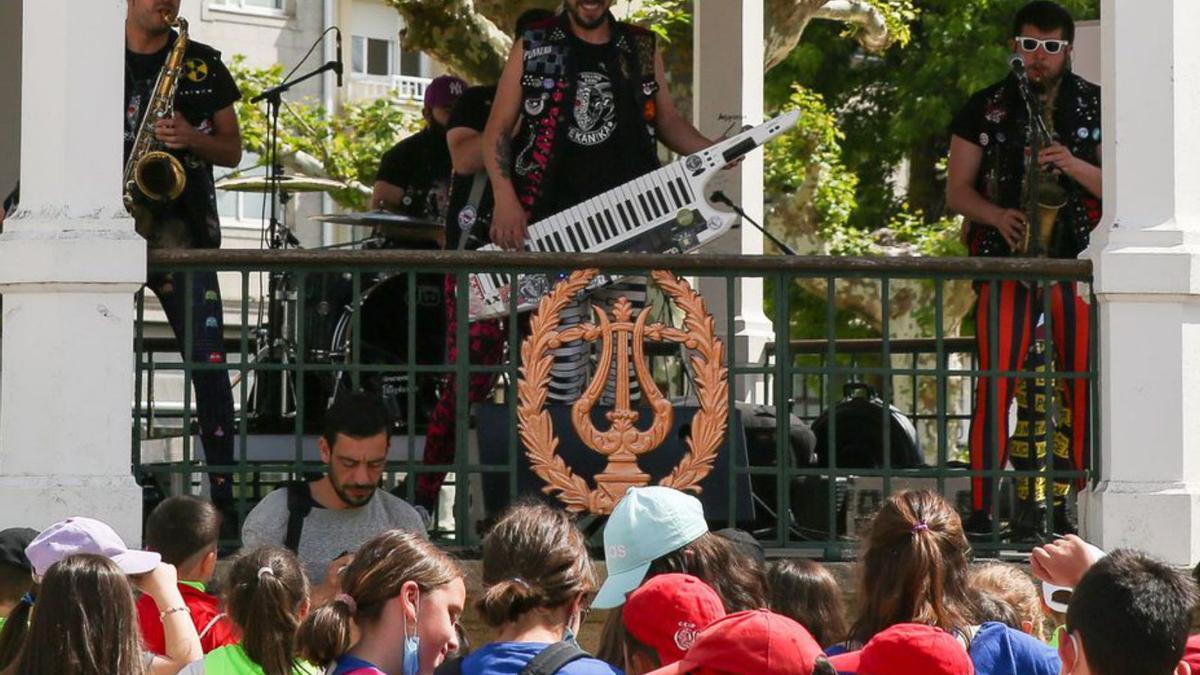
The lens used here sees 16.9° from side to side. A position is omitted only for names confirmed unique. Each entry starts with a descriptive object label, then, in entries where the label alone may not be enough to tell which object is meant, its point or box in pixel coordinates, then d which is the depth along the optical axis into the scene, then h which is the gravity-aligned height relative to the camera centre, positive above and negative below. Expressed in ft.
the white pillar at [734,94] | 65.95 +4.68
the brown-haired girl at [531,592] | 27.32 -1.49
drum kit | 58.83 +0.67
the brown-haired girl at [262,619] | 31.16 -1.90
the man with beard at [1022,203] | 48.64 +2.23
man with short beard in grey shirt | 42.86 -1.40
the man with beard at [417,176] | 62.63 +3.16
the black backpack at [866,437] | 57.71 -0.83
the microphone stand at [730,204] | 50.63 +2.25
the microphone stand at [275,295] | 60.60 +1.24
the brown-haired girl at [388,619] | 27.95 -1.69
